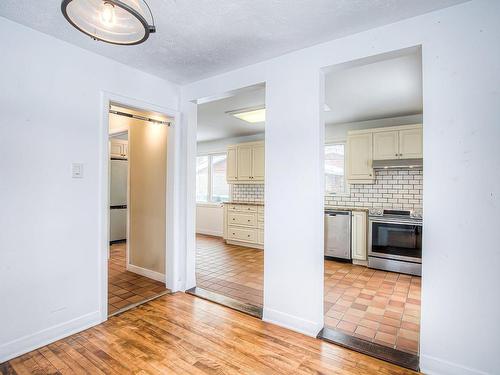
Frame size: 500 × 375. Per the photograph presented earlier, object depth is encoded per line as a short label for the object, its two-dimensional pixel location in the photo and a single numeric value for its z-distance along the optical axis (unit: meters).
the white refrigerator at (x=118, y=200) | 5.78
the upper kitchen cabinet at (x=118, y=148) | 5.76
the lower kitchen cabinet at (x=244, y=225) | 5.54
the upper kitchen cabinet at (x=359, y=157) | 4.57
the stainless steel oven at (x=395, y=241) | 3.89
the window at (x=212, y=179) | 7.03
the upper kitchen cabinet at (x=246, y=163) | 5.80
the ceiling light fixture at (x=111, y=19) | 1.19
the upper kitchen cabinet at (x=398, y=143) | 4.15
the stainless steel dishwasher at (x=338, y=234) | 4.49
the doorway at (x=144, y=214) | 3.33
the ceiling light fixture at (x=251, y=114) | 4.14
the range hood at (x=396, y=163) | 4.12
